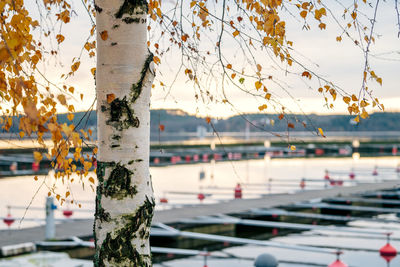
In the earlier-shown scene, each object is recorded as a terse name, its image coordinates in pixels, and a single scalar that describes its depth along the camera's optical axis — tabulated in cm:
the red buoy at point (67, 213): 1686
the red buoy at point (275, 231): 1706
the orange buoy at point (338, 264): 920
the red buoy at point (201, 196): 2043
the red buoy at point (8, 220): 1538
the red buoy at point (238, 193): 2049
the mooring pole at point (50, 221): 1215
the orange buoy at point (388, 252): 1288
